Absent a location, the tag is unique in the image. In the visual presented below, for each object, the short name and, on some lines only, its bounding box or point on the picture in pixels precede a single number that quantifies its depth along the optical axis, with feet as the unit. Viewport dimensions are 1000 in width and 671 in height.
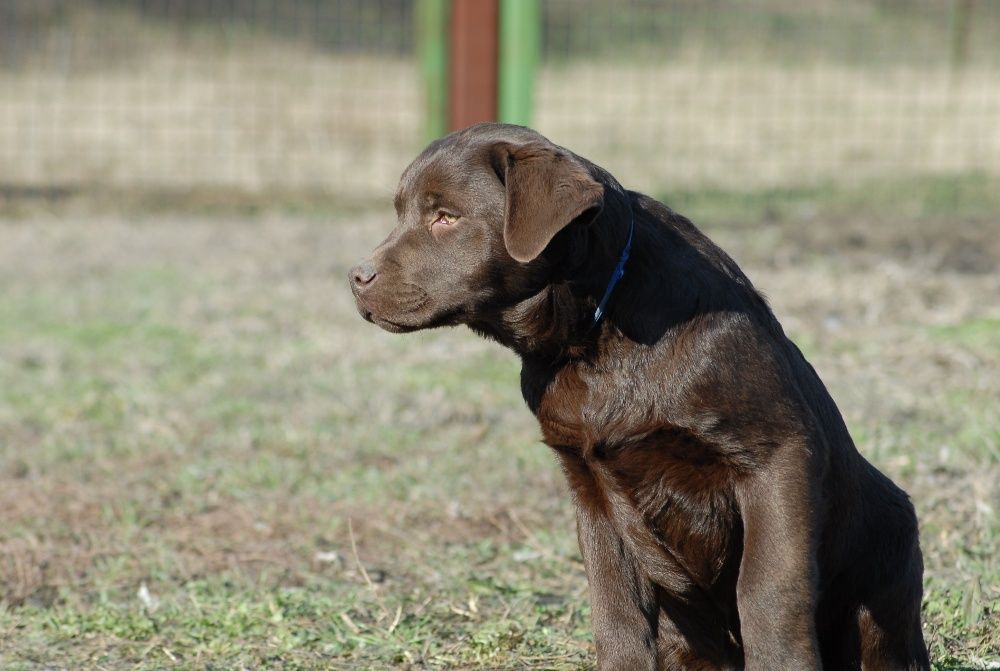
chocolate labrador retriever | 9.78
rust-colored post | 34.86
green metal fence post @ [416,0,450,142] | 35.76
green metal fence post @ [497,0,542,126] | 34.55
